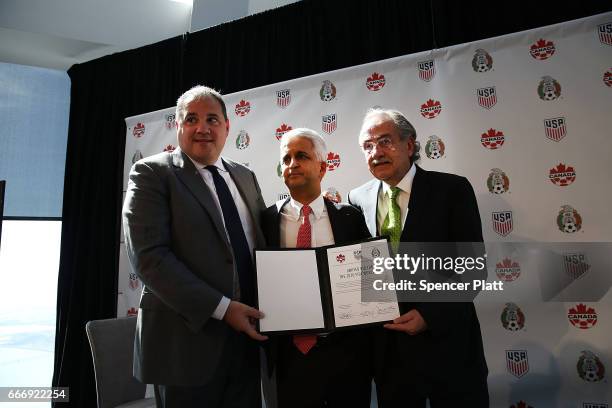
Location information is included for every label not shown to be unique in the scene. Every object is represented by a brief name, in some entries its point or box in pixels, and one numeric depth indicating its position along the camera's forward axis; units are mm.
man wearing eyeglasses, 1488
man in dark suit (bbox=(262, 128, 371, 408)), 1537
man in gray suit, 1479
